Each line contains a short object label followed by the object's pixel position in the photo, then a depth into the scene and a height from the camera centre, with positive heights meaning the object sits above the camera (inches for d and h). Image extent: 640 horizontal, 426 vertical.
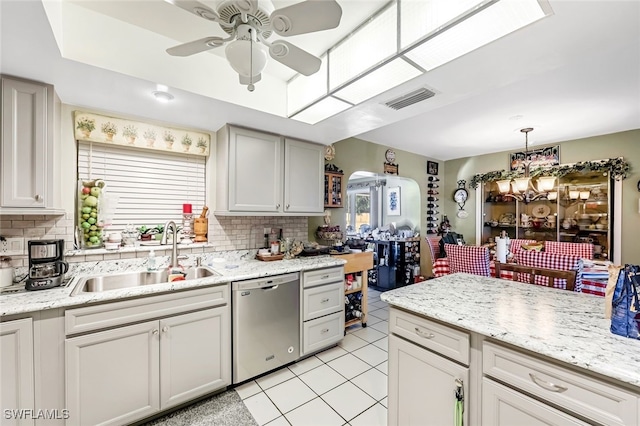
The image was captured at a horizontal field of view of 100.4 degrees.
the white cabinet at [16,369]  55.2 -33.2
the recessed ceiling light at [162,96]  76.8 +34.3
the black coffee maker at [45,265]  66.6 -13.6
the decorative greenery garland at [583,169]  146.2 +26.0
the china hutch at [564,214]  156.4 -0.9
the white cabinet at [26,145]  65.4 +17.2
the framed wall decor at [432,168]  212.5 +36.1
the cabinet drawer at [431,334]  47.9 -24.1
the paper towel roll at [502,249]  120.4 -16.9
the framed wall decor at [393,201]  240.5 +10.6
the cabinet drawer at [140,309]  61.9 -25.0
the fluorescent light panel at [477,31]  47.8 +36.0
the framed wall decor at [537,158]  171.9 +36.8
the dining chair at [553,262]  102.2 -20.0
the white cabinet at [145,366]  62.5 -40.3
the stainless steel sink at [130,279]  80.1 -21.6
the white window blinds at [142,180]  90.1 +11.8
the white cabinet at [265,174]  100.7 +15.7
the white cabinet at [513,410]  37.9 -30.0
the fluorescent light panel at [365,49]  62.2 +42.4
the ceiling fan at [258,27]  43.1 +32.8
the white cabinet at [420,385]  49.4 -34.7
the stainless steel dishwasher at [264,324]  83.7 -37.2
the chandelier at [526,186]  140.8 +15.1
